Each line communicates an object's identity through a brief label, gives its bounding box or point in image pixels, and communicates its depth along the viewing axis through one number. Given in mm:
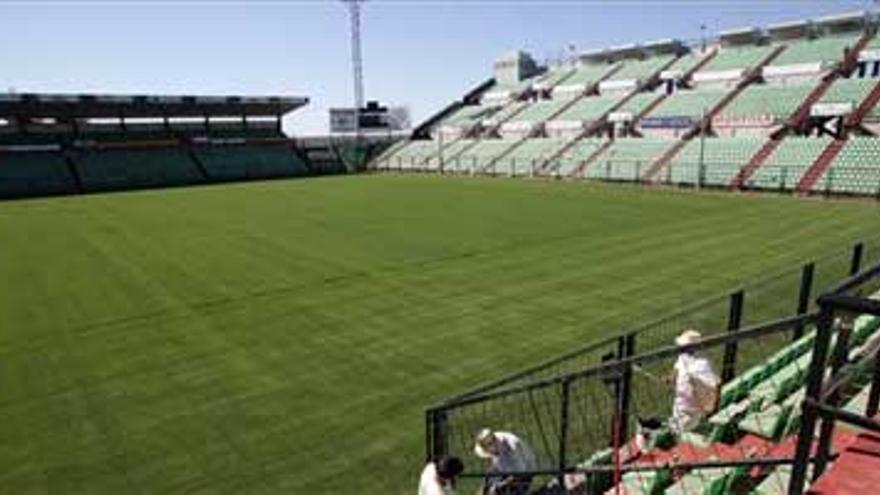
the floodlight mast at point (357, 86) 75500
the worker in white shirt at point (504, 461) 6363
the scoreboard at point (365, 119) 80375
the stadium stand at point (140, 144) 53406
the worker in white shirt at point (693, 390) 7438
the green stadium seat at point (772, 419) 5547
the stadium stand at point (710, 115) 38875
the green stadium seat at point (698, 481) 5074
